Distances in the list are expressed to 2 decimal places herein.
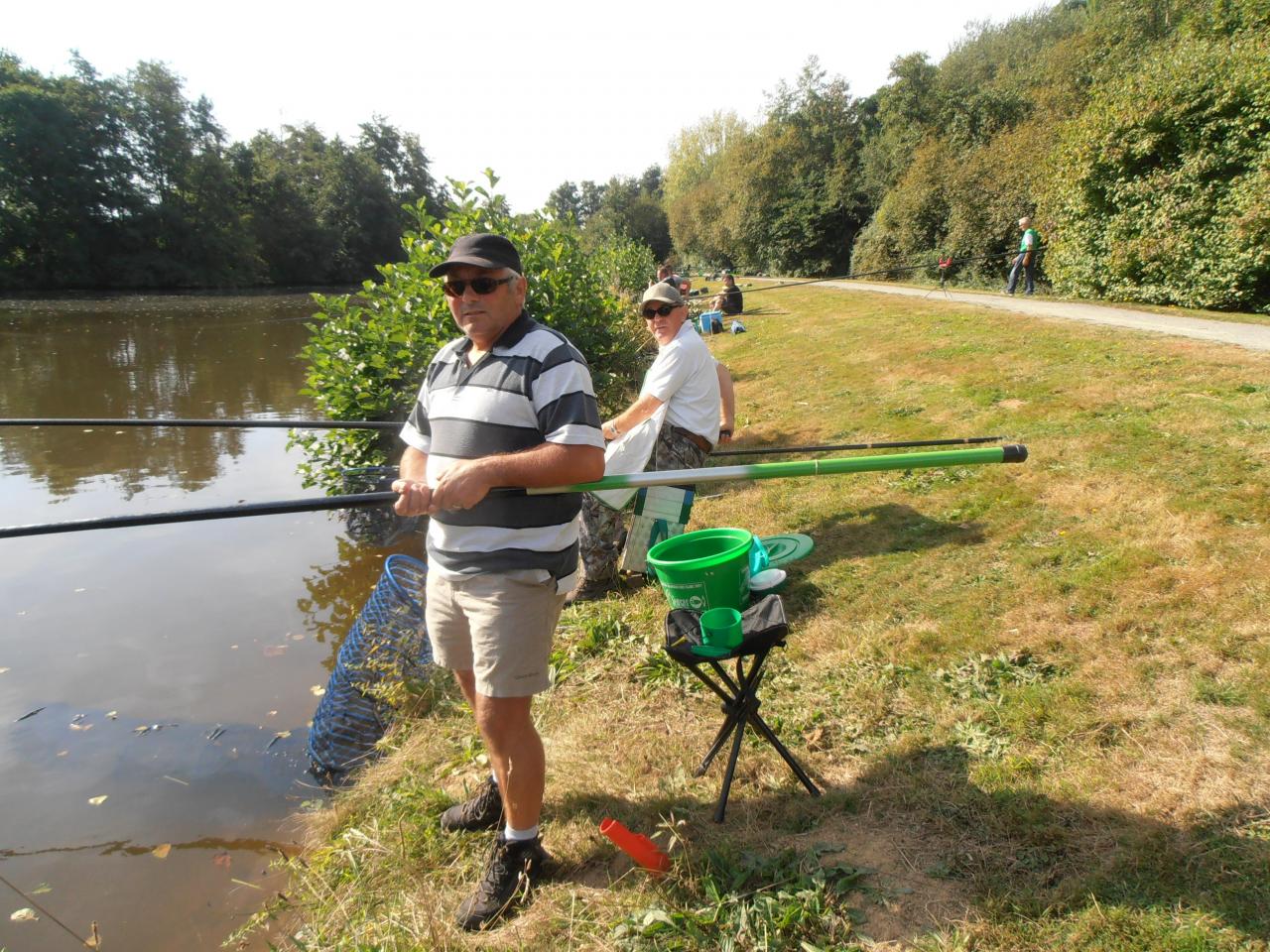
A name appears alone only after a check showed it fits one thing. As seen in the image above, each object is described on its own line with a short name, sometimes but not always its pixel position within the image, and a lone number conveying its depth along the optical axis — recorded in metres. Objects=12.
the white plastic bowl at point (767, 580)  3.38
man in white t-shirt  4.86
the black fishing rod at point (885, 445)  3.30
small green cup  2.68
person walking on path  16.88
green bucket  3.13
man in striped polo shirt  2.29
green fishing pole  2.50
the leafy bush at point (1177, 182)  12.26
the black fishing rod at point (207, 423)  3.28
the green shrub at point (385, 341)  6.22
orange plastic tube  2.49
